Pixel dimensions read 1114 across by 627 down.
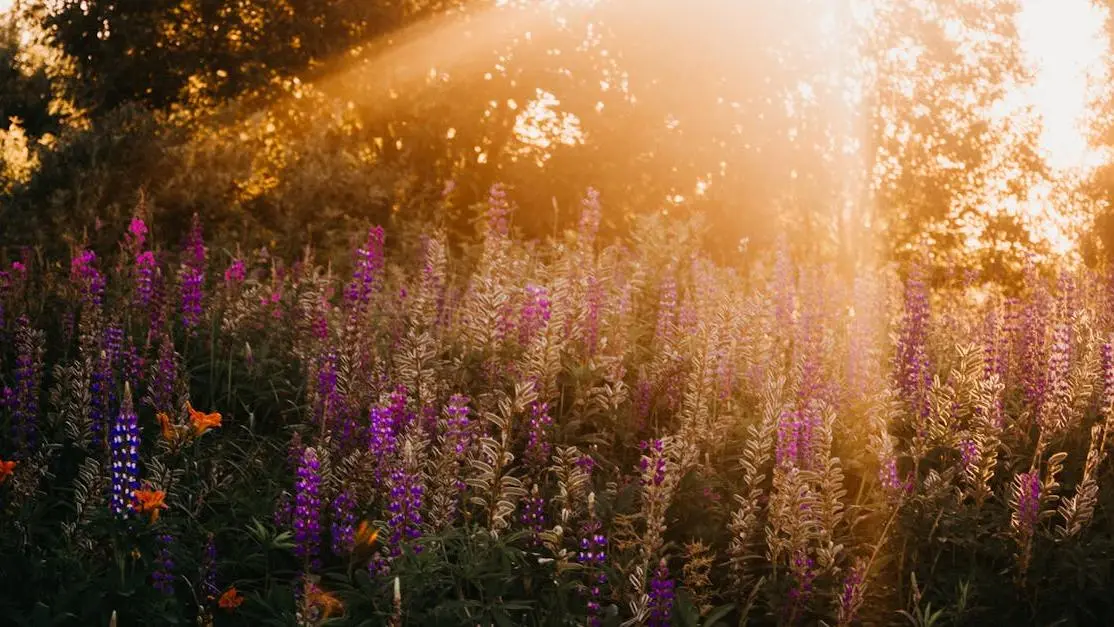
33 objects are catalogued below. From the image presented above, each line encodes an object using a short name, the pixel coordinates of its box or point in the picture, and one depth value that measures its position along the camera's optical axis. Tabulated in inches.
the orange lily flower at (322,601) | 105.0
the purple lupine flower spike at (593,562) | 126.3
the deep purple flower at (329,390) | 167.6
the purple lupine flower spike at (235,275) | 247.7
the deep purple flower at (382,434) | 138.8
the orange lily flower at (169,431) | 140.3
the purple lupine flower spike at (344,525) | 136.3
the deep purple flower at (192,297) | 212.8
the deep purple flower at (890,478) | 150.9
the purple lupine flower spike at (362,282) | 181.2
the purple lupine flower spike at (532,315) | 192.9
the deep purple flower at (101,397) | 163.5
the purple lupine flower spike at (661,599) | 118.1
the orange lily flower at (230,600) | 124.1
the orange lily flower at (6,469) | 134.4
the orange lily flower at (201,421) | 140.6
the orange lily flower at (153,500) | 120.9
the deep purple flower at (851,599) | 124.6
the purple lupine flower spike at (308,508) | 132.5
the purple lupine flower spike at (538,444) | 152.5
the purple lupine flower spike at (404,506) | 127.3
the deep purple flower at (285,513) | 140.8
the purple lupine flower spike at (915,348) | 195.0
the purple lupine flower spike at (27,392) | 160.7
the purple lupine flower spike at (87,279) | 200.2
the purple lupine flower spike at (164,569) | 123.6
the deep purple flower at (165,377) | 161.8
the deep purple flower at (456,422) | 131.2
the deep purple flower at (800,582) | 134.0
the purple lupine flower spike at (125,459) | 127.3
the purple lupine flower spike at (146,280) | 218.4
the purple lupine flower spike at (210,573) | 125.6
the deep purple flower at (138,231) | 227.3
